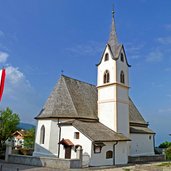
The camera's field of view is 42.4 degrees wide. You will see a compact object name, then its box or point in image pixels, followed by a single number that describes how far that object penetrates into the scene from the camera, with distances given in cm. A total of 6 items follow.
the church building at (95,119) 2419
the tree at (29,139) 3591
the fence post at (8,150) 2377
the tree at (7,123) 3391
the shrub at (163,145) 4086
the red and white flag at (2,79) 1054
